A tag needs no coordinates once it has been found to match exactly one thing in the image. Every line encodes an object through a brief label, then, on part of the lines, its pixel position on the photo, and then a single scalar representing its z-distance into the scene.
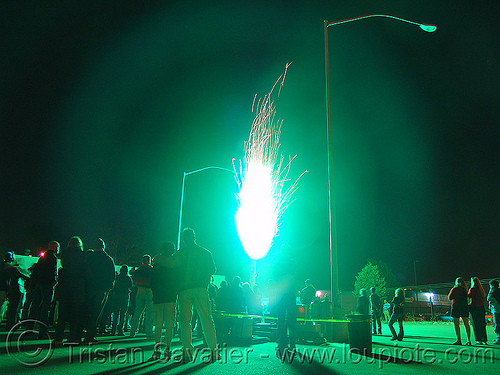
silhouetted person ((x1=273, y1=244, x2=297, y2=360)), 8.24
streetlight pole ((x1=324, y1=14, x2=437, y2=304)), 12.76
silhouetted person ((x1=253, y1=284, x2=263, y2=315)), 14.36
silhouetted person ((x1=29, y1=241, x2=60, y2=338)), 9.30
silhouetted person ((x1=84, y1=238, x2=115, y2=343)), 8.56
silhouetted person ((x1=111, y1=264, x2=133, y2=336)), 11.52
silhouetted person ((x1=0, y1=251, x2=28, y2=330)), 11.26
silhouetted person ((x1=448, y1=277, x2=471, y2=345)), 11.09
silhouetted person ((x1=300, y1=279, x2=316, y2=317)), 14.41
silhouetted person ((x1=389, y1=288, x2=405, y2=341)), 12.60
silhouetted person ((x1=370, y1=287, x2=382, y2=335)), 15.55
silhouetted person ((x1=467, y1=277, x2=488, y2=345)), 11.27
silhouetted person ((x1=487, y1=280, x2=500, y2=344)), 11.81
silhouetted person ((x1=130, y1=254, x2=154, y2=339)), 10.25
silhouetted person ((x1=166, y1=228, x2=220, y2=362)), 6.95
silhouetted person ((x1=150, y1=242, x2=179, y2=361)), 7.20
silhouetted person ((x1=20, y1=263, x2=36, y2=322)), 12.44
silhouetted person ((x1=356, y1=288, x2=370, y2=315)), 14.01
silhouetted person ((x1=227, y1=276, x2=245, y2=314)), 12.70
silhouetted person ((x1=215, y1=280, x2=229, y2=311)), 12.80
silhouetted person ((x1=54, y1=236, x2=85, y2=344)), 8.32
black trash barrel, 8.62
